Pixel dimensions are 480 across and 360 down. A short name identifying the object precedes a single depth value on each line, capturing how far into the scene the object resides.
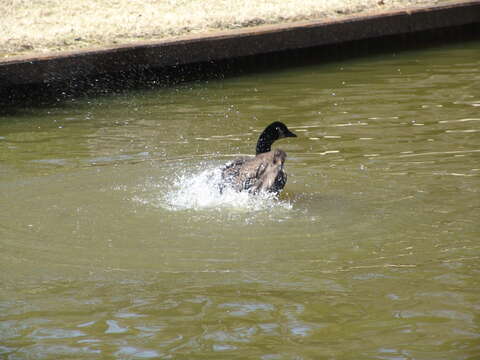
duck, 14.45
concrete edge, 22.72
